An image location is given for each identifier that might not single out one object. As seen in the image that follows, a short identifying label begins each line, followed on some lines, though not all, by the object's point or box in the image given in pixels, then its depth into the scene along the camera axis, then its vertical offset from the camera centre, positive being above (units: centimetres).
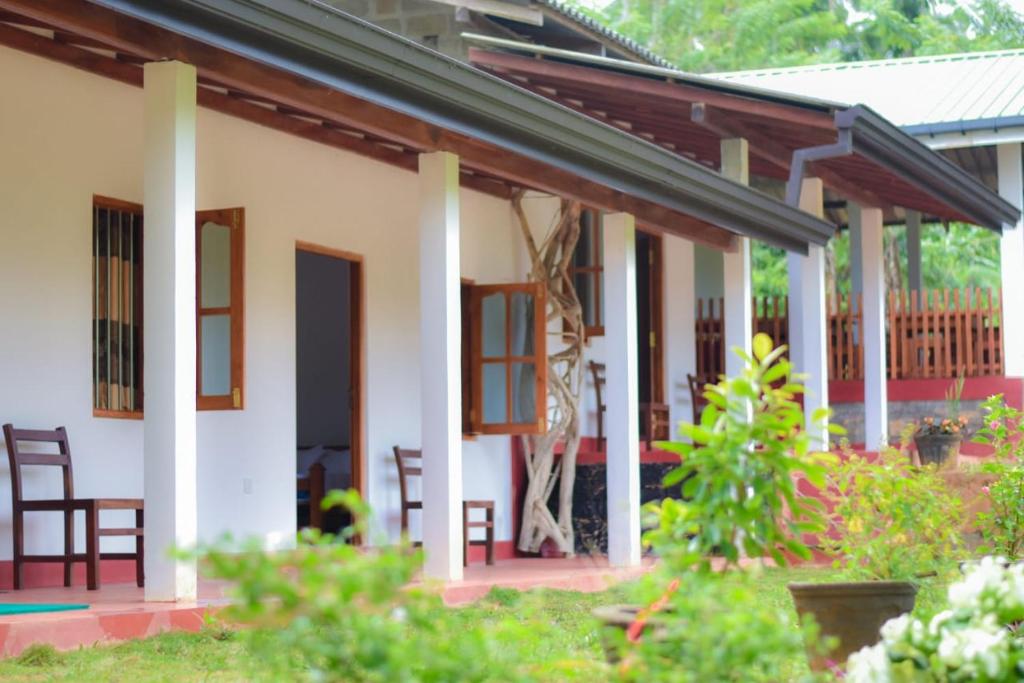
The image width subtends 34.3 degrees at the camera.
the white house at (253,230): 683 +115
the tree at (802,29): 3366 +827
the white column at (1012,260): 1382 +136
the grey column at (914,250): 1683 +180
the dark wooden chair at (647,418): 1402 +8
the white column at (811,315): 1327 +89
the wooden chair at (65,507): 777 -34
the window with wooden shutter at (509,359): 1188 +50
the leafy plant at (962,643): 347 -47
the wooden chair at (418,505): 1118 -52
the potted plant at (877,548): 444 -36
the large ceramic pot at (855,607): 443 -49
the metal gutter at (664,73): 1177 +261
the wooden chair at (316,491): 1191 -44
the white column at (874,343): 1420 +69
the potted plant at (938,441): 1176 -13
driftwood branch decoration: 1236 +23
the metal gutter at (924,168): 1159 +197
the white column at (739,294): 1230 +99
